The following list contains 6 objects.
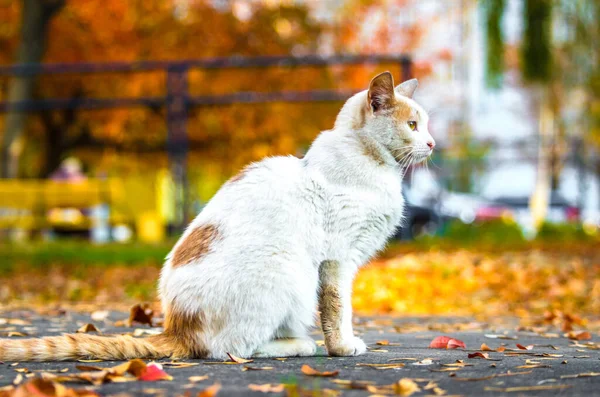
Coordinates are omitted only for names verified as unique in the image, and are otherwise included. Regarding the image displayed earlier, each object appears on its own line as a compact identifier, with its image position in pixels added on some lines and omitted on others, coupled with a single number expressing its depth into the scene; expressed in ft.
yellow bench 47.98
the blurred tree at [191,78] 57.82
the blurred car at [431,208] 51.25
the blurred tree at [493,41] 44.73
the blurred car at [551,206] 97.76
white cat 12.26
